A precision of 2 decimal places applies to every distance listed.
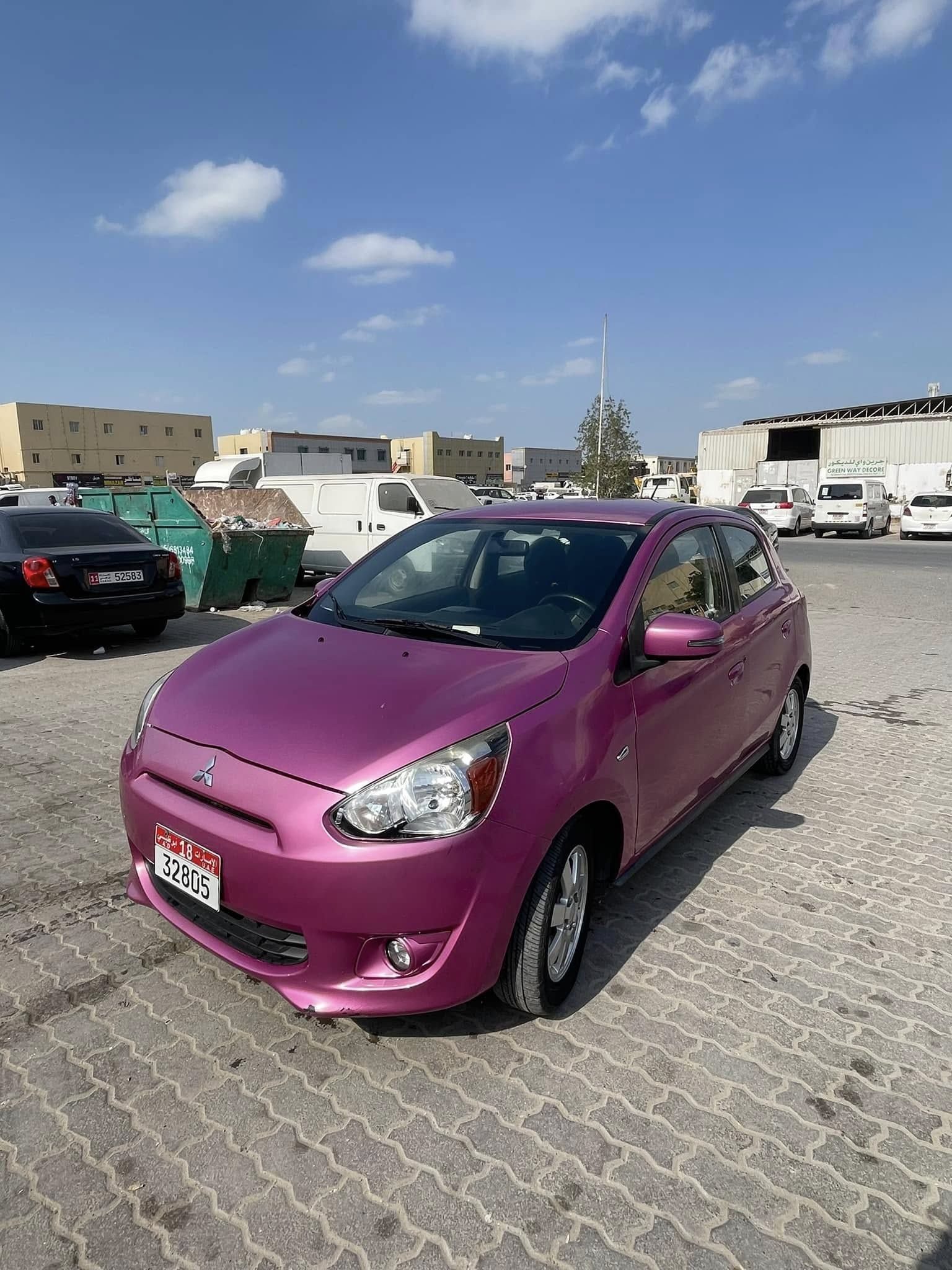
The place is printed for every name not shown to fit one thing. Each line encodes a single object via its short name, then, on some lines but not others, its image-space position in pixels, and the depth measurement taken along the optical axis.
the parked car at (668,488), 35.38
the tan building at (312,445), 75.94
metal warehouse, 35.91
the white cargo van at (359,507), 12.42
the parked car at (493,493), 28.19
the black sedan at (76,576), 7.02
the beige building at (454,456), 97.50
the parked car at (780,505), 27.73
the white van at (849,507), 27.20
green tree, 29.80
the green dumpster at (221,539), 10.27
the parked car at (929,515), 26.05
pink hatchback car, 2.09
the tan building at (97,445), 65.62
